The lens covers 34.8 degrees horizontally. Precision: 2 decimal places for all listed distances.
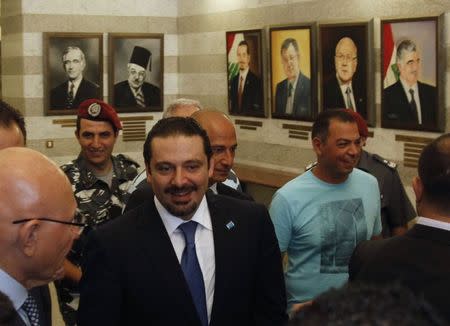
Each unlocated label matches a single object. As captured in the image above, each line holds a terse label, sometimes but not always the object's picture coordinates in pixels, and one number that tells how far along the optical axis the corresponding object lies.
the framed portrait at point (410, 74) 7.79
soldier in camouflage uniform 5.01
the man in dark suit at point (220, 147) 4.44
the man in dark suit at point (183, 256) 3.11
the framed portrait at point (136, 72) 12.23
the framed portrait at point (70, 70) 11.73
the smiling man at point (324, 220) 4.43
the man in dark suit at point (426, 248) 2.54
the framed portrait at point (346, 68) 8.70
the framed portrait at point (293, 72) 9.71
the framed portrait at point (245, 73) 10.78
